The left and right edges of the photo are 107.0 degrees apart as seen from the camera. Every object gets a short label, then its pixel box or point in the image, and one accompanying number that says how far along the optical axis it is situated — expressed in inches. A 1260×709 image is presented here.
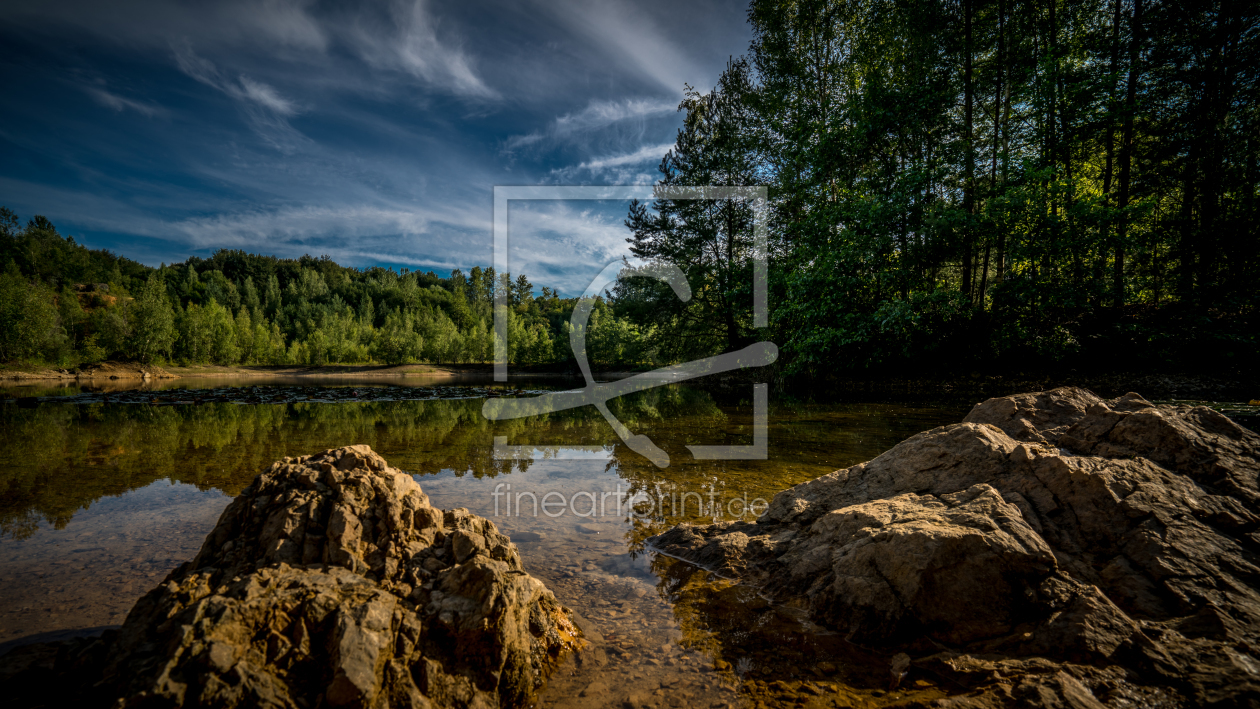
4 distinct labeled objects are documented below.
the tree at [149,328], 2095.2
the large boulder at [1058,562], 84.0
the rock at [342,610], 69.7
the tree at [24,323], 1609.3
